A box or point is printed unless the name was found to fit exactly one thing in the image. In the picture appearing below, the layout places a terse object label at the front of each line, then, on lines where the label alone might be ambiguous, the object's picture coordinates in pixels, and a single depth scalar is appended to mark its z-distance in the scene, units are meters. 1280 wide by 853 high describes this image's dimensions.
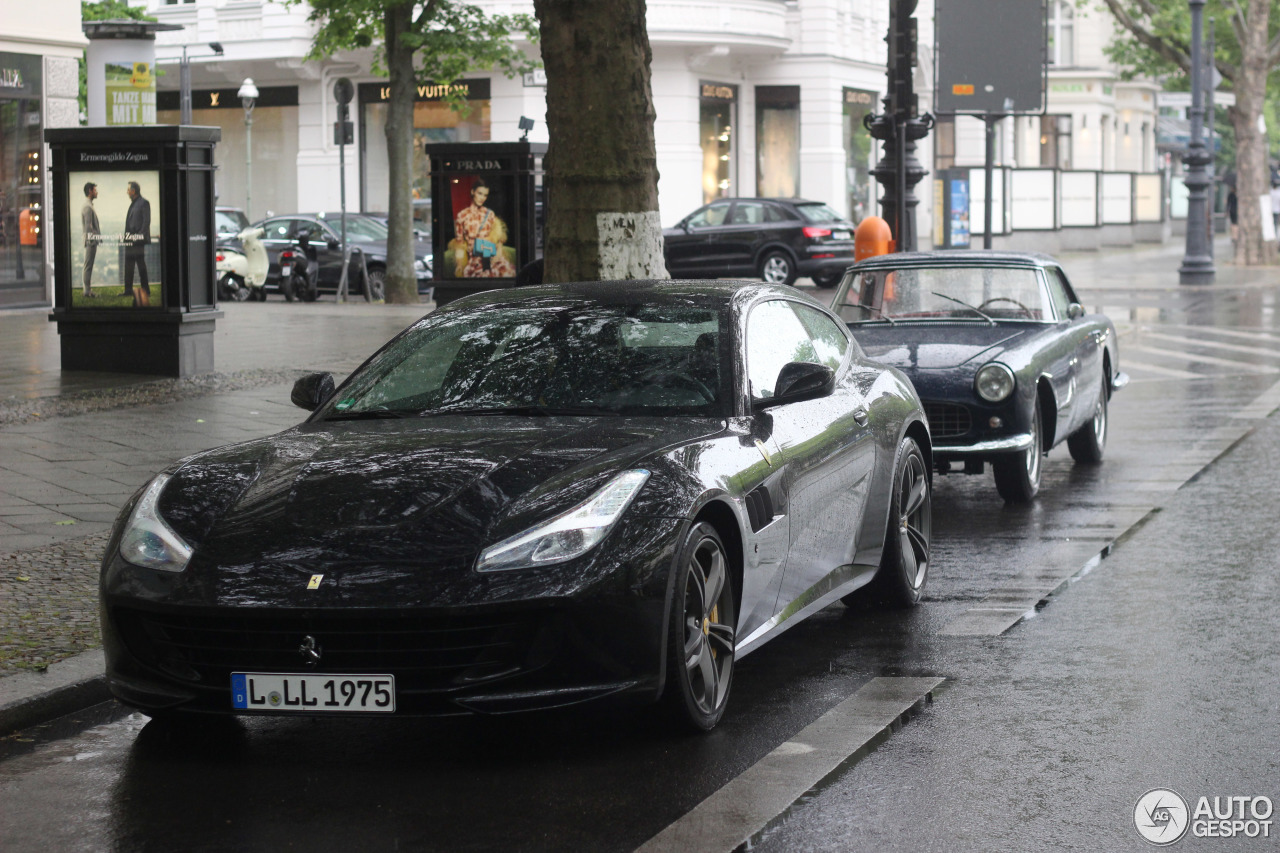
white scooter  29.17
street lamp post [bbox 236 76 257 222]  41.66
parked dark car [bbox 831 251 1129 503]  10.00
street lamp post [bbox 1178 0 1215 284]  34.16
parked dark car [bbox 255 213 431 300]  29.09
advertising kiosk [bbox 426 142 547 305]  19.47
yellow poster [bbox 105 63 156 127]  23.42
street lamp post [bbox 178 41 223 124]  36.88
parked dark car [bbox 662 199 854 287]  30.56
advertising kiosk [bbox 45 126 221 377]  15.31
